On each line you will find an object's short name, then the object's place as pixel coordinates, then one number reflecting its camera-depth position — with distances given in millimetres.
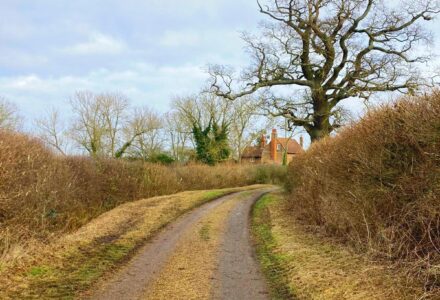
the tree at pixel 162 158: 43441
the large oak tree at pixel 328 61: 25859
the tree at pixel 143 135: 53344
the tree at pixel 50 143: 15295
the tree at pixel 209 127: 46219
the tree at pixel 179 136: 55750
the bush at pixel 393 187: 6090
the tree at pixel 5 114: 31719
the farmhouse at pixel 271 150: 69375
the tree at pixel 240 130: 53656
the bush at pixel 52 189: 8922
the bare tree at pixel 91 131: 51188
